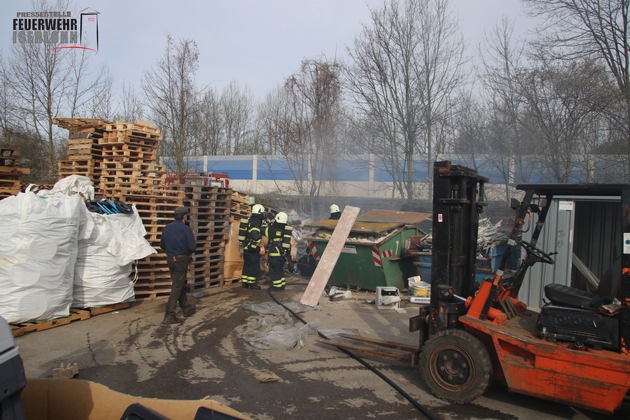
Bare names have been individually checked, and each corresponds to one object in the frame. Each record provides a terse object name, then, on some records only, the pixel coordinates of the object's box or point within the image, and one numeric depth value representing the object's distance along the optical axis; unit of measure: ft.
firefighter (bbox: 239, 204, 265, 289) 31.55
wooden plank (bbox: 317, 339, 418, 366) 16.51
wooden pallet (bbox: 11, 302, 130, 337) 20.27
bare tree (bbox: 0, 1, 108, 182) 57.72
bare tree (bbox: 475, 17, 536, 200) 48.60
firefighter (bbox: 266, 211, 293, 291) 31.55
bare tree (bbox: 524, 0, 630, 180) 37.29
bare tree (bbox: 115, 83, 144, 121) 74.08
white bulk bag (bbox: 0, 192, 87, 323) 19.85
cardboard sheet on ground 7.37
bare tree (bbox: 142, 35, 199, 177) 60.44
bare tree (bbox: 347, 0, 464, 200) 57.82
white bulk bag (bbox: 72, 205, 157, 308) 23.12
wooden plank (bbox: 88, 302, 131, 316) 23.79
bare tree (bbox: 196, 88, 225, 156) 96.91
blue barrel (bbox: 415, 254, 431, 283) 30.68
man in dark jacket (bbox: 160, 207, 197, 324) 23.40
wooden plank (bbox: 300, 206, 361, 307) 27.99
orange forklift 12.55
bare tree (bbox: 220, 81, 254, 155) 116.98
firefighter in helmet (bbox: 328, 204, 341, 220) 38.55
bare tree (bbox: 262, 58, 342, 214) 63.98
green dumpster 29.81
